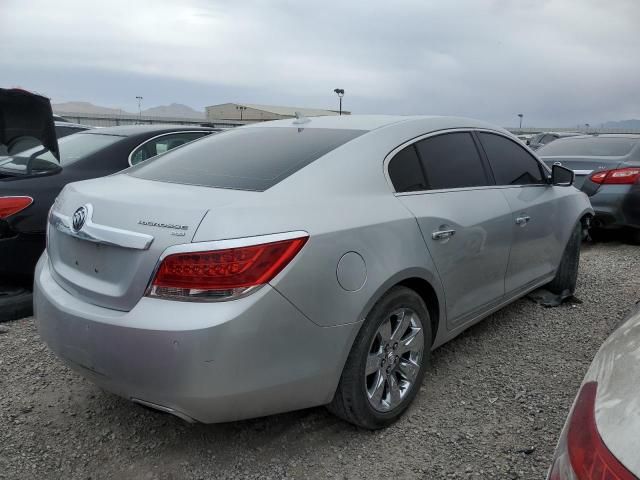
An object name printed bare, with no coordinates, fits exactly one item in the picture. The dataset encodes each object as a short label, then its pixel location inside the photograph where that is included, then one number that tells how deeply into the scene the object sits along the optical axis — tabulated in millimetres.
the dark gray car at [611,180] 6098
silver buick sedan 1987
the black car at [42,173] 3547
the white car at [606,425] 1094
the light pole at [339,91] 25512
